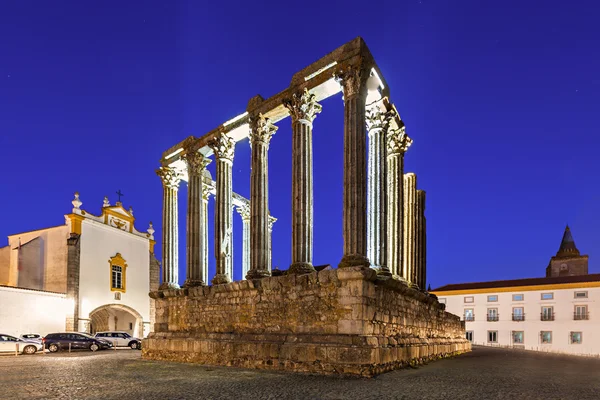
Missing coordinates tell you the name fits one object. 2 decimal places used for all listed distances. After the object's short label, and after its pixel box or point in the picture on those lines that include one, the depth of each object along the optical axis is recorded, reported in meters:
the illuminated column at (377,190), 12.20
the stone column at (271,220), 25.12
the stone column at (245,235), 22.84
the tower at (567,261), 55.24
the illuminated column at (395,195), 14.38
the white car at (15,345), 21.09
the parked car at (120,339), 27.32
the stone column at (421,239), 18.11
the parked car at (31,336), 24.39
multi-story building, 40.59
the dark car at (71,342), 22.73
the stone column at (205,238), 16.70
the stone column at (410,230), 16.39
